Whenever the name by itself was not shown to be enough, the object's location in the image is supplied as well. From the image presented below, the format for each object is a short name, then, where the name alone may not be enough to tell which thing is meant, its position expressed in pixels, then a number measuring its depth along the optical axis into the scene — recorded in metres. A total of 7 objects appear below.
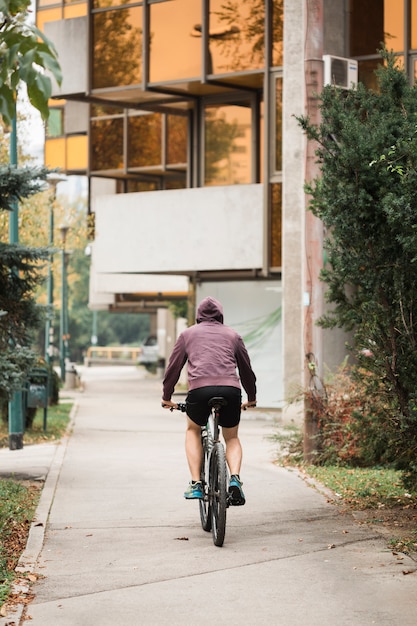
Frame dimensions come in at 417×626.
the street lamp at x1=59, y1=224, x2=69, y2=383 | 44.91
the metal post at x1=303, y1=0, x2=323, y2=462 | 14.59
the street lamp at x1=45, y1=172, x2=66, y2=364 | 33.48
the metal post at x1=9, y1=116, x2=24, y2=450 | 17.28
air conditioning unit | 14.54
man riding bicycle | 9.27
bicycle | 8.72
